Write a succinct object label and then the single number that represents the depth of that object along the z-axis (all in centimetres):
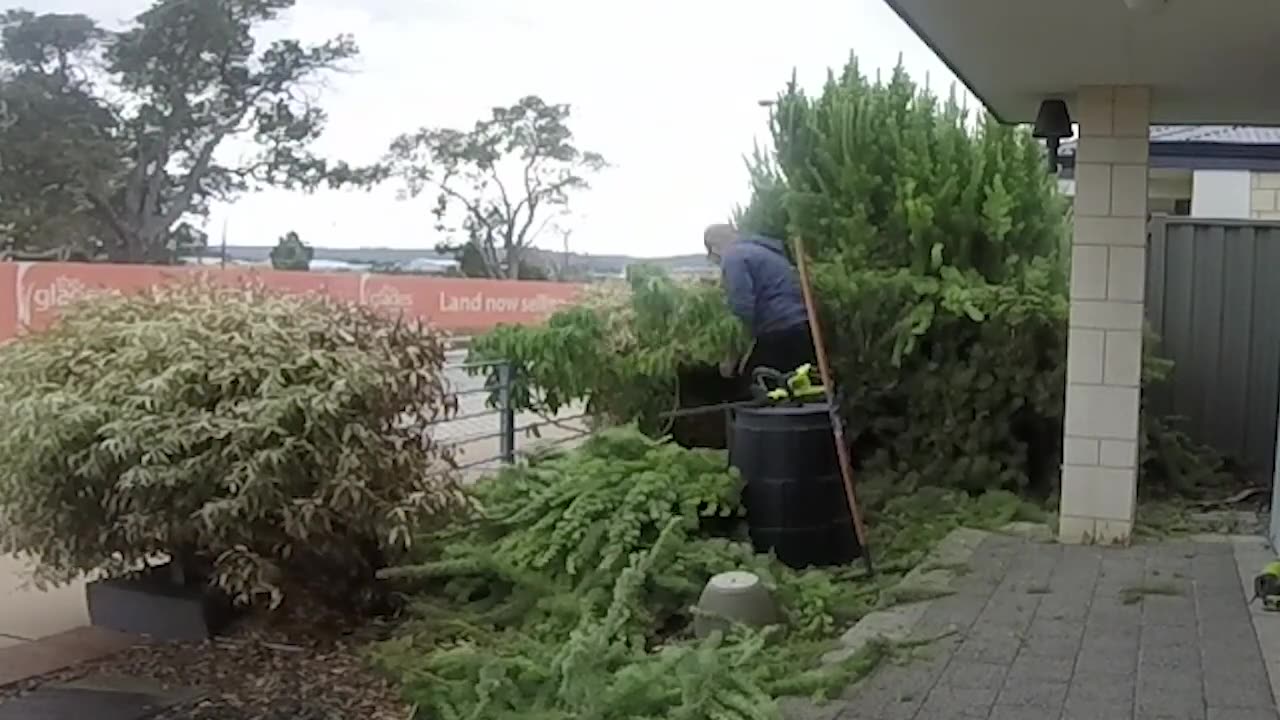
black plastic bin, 432
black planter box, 389
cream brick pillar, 454
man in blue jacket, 544
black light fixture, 488
